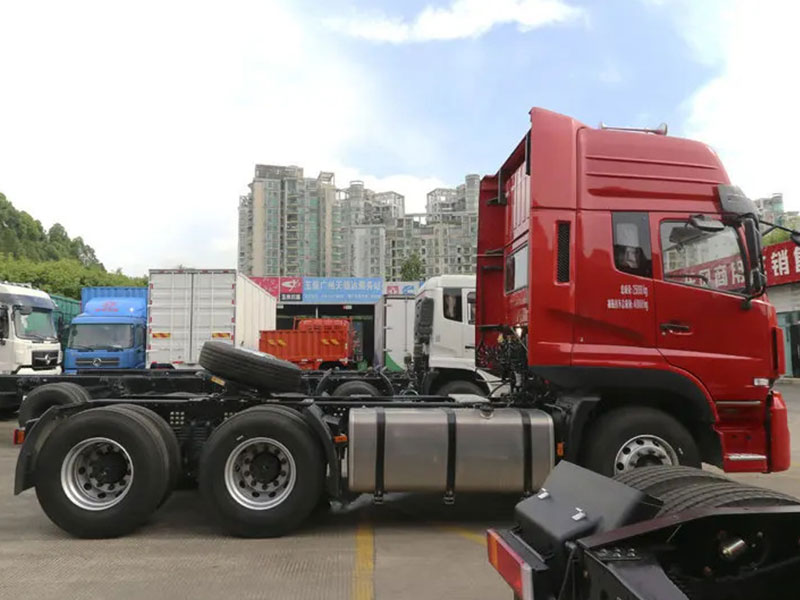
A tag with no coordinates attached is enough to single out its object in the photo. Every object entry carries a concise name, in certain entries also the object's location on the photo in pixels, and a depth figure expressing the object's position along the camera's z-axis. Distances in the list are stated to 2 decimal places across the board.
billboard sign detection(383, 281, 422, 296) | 38.54
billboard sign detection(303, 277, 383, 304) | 39.81
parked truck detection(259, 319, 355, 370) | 20.73
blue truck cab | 16.02
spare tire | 5.68
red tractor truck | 5.23
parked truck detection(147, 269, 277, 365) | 15.88
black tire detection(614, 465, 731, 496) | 2.58
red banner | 24.52
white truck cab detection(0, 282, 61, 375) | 13.42
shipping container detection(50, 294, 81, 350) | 16.48
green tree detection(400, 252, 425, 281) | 55.44
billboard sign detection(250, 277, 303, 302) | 40.09
